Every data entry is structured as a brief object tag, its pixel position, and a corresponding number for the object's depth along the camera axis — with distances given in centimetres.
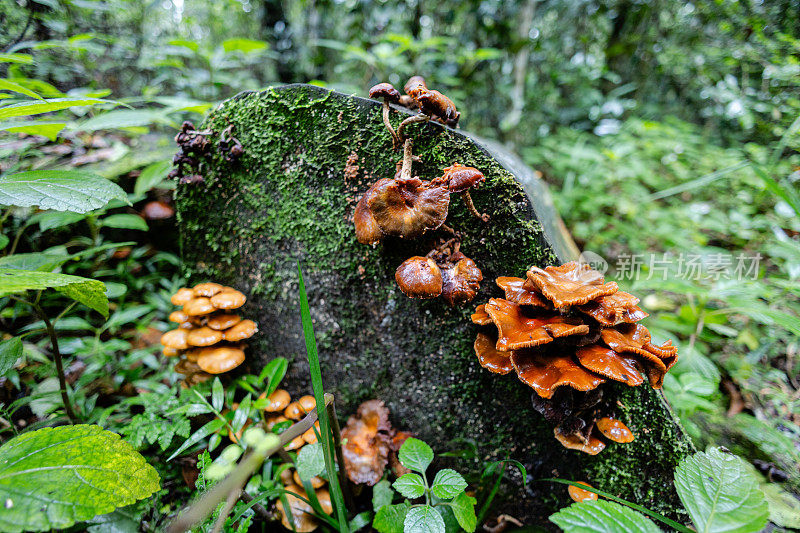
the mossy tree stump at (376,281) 38
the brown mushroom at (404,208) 34
